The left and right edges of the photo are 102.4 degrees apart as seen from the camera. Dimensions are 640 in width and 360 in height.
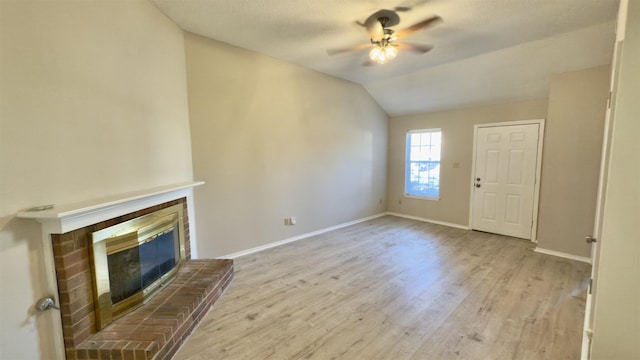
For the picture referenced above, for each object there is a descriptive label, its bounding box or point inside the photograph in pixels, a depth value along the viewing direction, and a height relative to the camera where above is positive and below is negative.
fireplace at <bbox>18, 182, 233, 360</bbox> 1.54 -0.90
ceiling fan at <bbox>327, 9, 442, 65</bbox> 2.38 +1.18
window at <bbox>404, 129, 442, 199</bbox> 5.52 -0.11
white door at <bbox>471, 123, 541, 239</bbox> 4.32 -0.36
